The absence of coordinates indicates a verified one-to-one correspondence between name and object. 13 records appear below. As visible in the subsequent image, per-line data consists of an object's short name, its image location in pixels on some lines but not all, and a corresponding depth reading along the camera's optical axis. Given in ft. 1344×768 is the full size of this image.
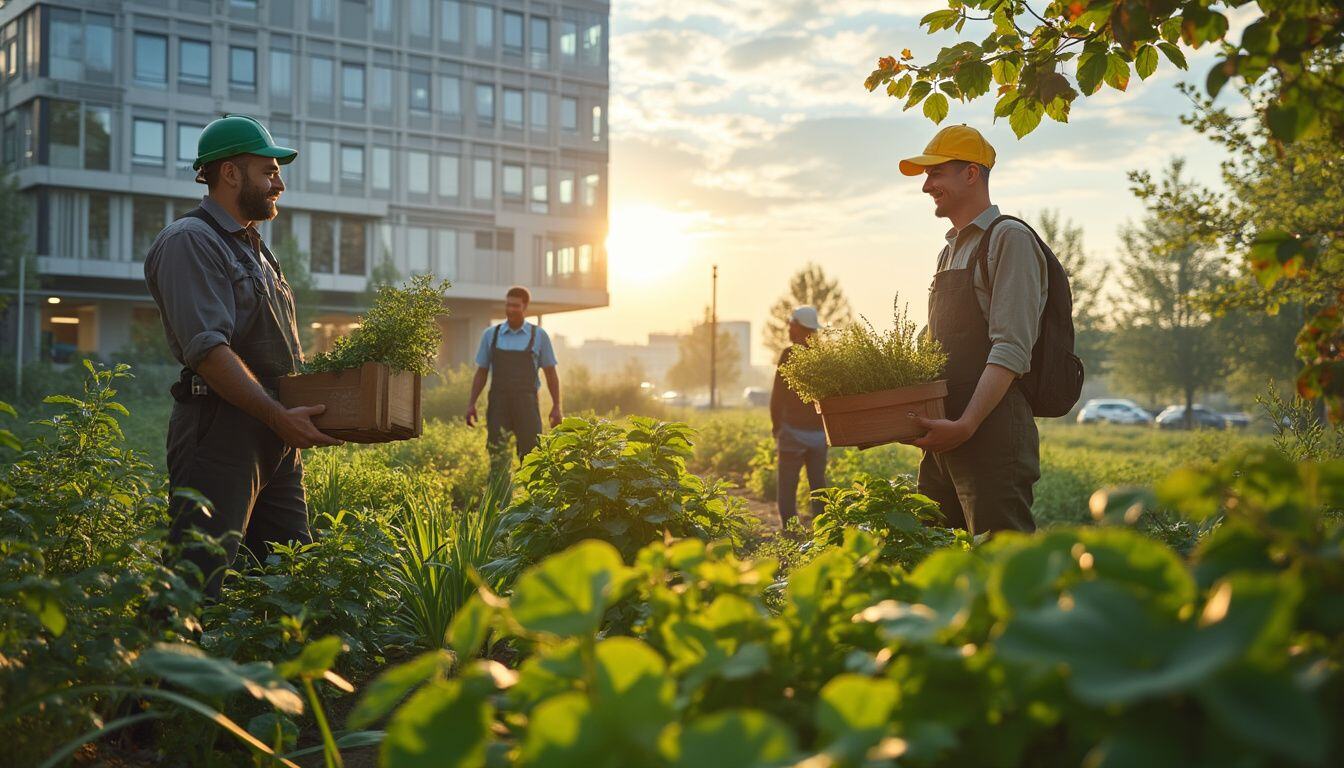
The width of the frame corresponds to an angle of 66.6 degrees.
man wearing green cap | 11.07
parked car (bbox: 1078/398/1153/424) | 188.65
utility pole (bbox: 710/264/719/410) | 116.86
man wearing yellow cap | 11.16
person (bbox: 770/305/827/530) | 27.45
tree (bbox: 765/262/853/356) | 143.95
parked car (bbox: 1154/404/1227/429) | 168.73
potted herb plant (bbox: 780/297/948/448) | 11.30
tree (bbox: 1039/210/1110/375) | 135.23
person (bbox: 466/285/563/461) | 31.35
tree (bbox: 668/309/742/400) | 248.73
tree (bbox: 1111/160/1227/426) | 138.41
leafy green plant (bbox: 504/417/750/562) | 12.76
